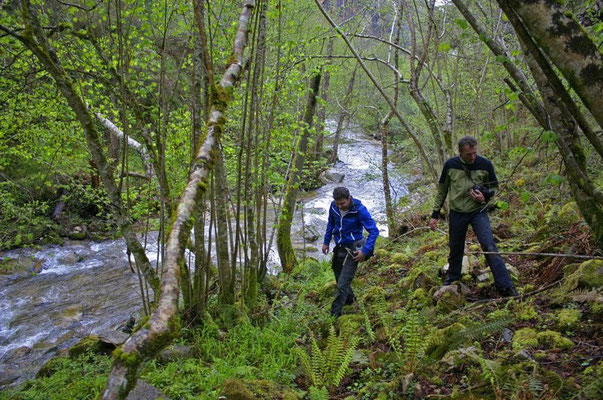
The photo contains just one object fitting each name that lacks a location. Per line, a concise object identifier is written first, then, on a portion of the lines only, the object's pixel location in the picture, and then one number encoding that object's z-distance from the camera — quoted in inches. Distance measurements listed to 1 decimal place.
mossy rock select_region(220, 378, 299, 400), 138.6
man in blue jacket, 222.8
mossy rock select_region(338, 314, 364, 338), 202.2
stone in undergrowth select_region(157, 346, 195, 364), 197.9
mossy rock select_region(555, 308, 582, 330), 146.6
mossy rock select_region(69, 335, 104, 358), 237.1
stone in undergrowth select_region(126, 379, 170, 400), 141.1
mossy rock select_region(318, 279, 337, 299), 300.4
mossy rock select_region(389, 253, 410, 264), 331.6
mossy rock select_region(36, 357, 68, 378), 223.8
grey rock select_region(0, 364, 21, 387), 247.2
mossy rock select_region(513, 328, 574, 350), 136.3
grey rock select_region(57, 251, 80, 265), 493.2
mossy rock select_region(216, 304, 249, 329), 237.8
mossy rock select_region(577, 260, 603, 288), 162.4
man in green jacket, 186.7
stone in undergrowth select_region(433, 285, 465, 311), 198.5
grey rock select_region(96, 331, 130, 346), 238.5
